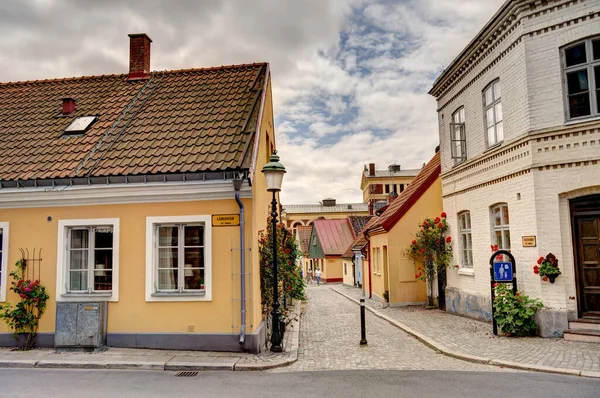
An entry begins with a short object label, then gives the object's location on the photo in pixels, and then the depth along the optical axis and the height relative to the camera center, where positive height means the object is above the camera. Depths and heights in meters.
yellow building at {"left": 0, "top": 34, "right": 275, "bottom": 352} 9.10 +0.52
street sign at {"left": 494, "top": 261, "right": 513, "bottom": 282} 10.72 -0.66
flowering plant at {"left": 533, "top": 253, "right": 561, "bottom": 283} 9.91 -0.55
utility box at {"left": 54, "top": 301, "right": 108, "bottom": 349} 9.12 -1.44
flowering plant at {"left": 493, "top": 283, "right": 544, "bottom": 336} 10.20 -1.57
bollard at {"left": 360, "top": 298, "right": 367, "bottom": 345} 10.34 -1.93
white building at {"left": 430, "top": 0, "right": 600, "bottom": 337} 9.86 +2.27
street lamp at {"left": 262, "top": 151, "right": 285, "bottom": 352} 9.21 +0.65
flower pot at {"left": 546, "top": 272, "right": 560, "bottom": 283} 9.91 -0.74
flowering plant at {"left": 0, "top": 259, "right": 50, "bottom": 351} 9.41 -1.13
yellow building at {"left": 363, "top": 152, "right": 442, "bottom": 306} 17.97 +0.49
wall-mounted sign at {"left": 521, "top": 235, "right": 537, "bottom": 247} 10.39 +0.06
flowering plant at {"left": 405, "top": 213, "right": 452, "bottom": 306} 15.70 -0.13
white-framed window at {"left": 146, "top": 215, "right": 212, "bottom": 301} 9.20 -0.13
